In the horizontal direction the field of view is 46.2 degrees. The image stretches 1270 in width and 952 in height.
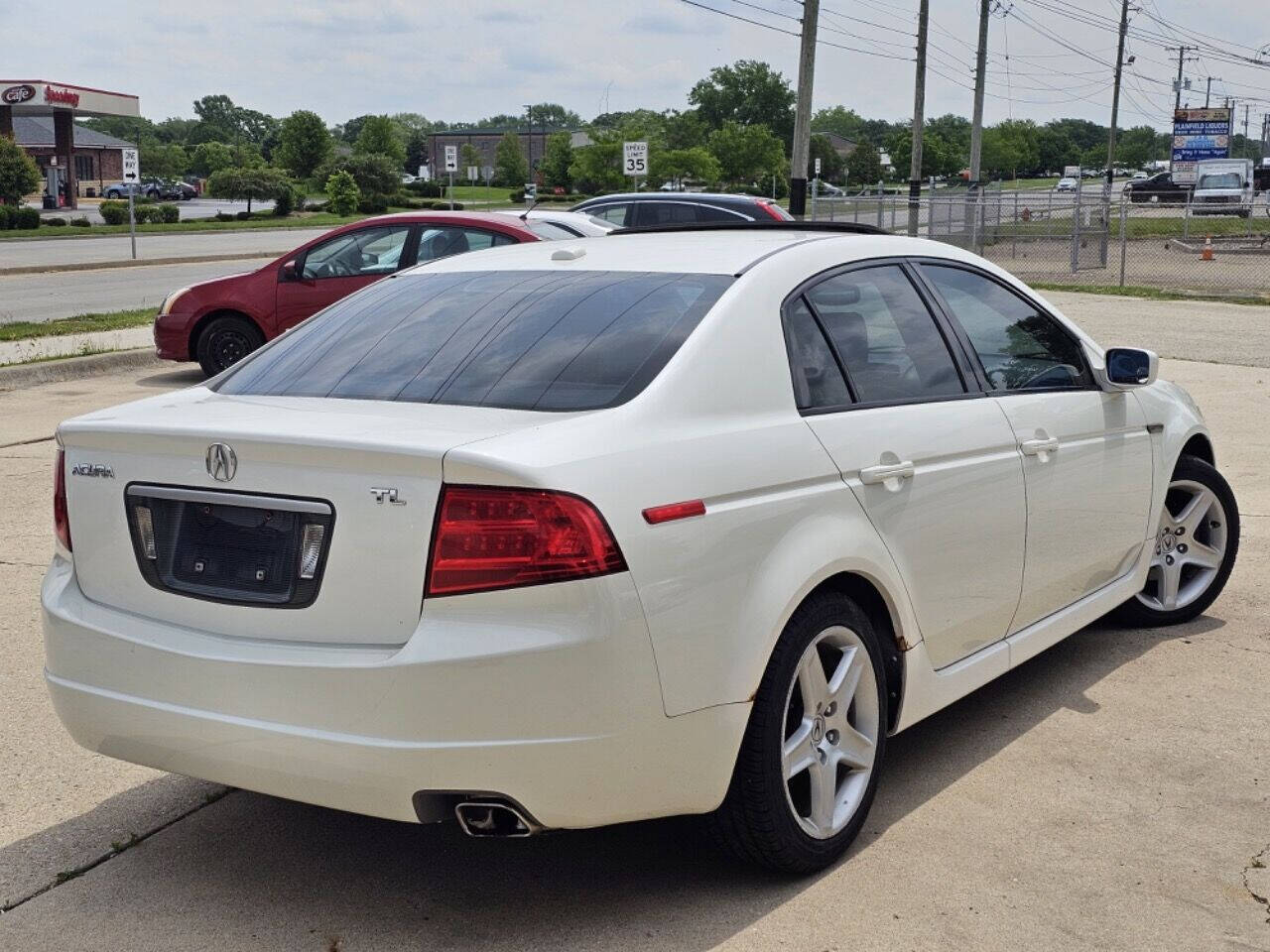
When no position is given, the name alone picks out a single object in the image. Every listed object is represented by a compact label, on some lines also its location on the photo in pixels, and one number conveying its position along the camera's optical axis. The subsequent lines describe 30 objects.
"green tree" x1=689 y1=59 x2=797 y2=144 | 154.50
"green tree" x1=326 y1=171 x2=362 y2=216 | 63.88
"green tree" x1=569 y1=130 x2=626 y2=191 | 83.00
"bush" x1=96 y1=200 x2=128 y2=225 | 54.49
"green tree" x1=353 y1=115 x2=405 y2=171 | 114.12
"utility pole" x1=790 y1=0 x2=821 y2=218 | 28.34
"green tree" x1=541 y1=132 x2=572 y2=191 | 101.94
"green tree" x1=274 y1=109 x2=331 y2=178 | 89.38
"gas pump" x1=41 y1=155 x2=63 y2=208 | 71.94
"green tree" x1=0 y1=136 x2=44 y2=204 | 55.47
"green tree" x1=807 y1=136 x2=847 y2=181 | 132.25
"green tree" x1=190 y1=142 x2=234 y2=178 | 135.25
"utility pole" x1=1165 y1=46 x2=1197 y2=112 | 98.25
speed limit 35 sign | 29.84
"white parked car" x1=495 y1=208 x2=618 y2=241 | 12.56
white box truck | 52.96
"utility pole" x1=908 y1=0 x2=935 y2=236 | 38.62
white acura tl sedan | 3.09
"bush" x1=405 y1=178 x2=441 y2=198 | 92.31
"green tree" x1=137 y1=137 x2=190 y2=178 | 127.44
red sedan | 13.16
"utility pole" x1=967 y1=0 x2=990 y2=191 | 44.28
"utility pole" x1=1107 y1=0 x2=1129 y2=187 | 60.84
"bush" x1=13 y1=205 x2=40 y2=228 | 47.44
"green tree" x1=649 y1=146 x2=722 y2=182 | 82.31
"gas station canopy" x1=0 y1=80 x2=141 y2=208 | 70.56
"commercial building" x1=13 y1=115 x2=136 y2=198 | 86.94
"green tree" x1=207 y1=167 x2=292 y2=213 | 69.19
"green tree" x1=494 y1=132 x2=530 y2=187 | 119.50
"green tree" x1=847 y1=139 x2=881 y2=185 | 134.88
